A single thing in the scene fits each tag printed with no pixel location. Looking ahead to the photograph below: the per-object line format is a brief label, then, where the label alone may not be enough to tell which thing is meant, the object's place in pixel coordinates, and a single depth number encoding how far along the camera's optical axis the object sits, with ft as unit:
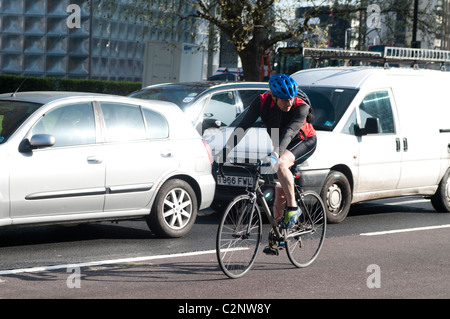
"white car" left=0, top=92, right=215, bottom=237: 45.44
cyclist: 41.45
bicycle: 39.86
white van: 60.87
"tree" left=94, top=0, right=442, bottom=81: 129.33
